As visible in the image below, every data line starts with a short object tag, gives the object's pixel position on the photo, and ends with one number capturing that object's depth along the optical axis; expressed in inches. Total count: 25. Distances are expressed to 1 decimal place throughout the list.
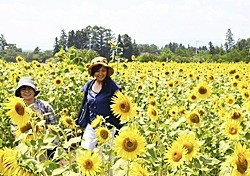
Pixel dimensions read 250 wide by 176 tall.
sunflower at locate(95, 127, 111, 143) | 95.8
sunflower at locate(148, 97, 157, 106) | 148.4
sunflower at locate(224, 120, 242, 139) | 100.7
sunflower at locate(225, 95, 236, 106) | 150.4
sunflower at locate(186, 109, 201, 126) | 112.6
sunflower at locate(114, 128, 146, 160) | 74.9
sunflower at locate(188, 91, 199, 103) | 146.6
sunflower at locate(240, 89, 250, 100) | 161.0
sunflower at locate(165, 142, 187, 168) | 78.0
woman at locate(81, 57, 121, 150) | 162.9
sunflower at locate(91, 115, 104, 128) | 102.3
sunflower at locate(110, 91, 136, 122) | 96.3
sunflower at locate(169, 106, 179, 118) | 150.3
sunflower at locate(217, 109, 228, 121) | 133.0
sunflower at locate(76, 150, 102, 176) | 75.5
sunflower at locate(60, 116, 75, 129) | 120.5
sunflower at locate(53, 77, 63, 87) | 217.9
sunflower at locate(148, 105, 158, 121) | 118.6
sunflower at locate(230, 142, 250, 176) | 65.5
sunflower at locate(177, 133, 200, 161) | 81.3
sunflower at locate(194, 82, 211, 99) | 145.6
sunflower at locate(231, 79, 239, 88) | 204.5
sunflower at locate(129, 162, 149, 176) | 66.6
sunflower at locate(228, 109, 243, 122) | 113.7
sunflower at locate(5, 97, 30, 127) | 80.0
